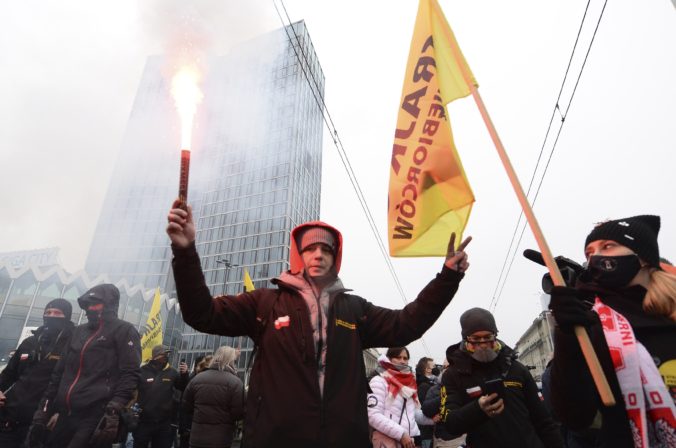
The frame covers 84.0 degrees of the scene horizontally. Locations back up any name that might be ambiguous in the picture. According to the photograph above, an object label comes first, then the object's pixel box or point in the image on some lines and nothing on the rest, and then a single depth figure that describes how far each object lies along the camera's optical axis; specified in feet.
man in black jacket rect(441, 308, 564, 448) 8.87
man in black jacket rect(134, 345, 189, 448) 19.85
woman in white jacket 12.95
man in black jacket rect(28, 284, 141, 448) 11.17
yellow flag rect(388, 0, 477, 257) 8.88
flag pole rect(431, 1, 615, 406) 4.50
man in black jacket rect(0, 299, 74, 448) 13.76
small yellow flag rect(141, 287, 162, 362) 31.01
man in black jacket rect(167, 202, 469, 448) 5.91
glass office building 219.20
